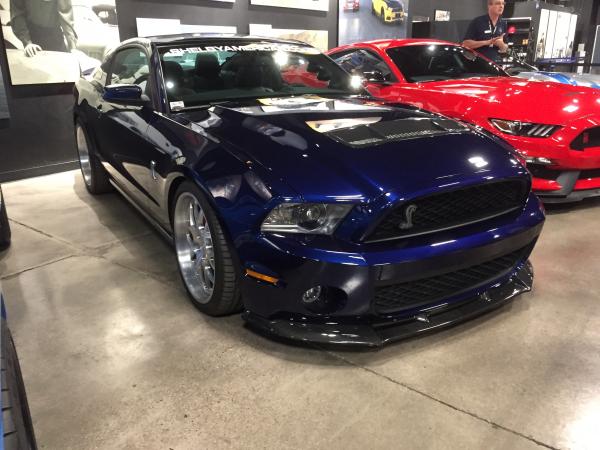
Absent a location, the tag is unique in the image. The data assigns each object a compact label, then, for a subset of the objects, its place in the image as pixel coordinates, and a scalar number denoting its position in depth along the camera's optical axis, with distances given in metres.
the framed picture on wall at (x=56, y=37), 4.93
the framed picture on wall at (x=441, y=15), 11.27
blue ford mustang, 1.81
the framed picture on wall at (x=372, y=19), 8.78
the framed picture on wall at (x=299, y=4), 7.40
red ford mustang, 3.53
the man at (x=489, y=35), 5.65
